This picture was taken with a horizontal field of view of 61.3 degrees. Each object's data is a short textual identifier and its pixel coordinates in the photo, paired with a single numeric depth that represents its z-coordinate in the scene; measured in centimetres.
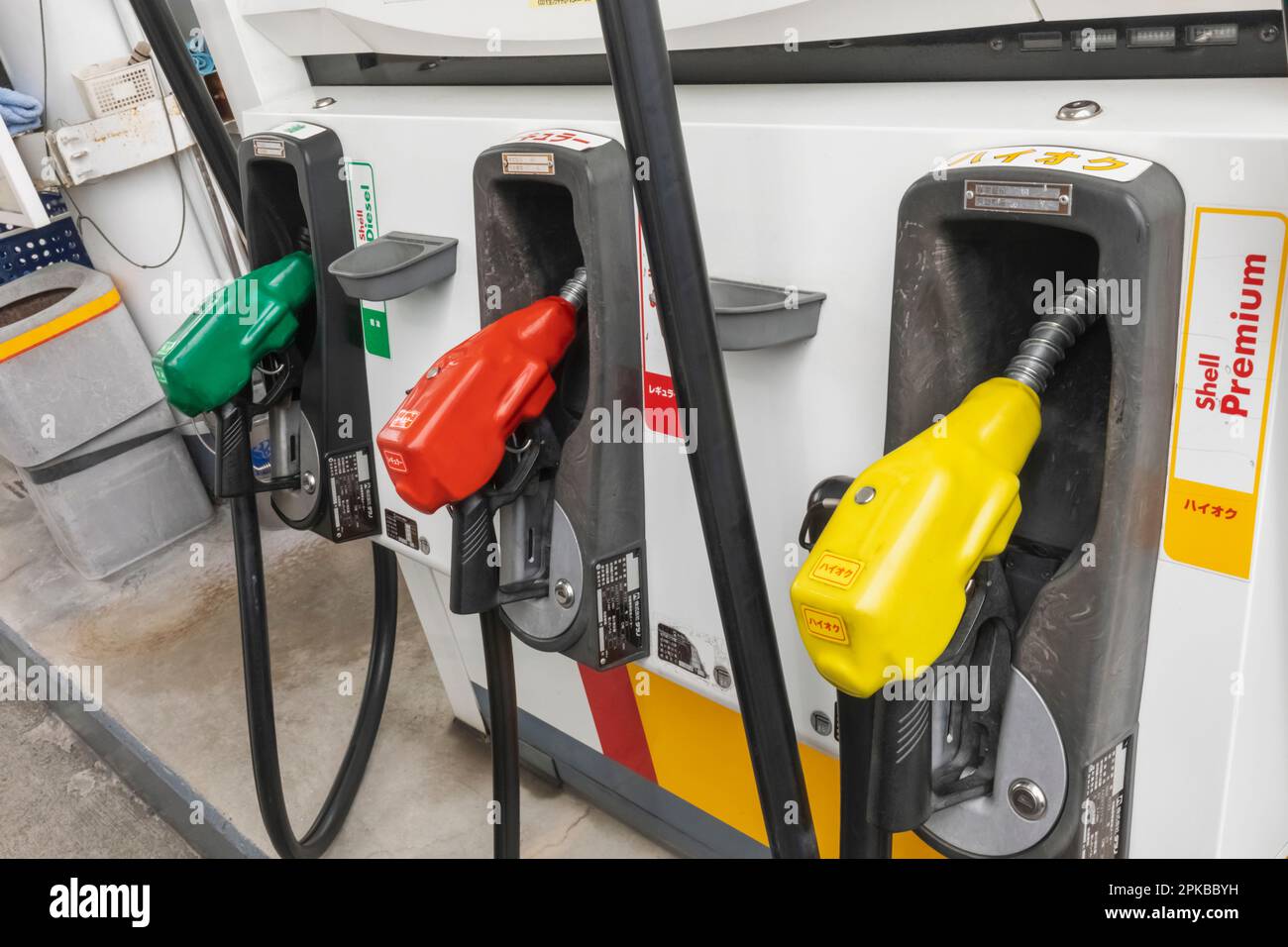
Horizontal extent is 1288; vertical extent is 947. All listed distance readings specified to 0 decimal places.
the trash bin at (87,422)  315
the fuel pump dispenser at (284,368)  140
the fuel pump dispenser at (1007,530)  70
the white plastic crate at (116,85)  299
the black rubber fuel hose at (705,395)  74
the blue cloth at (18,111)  298
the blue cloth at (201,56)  304
